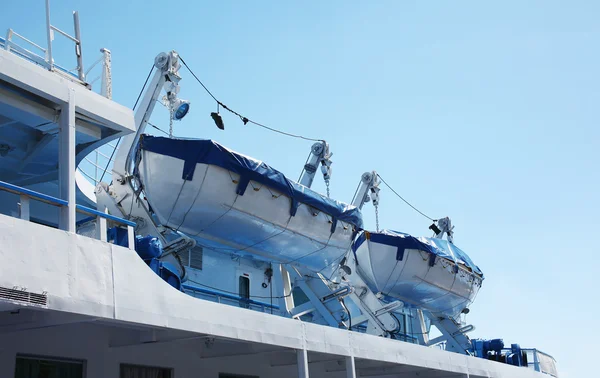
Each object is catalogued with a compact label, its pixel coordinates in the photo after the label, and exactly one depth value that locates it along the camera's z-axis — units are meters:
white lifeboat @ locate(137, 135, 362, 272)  12.63
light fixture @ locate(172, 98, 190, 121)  14.19
